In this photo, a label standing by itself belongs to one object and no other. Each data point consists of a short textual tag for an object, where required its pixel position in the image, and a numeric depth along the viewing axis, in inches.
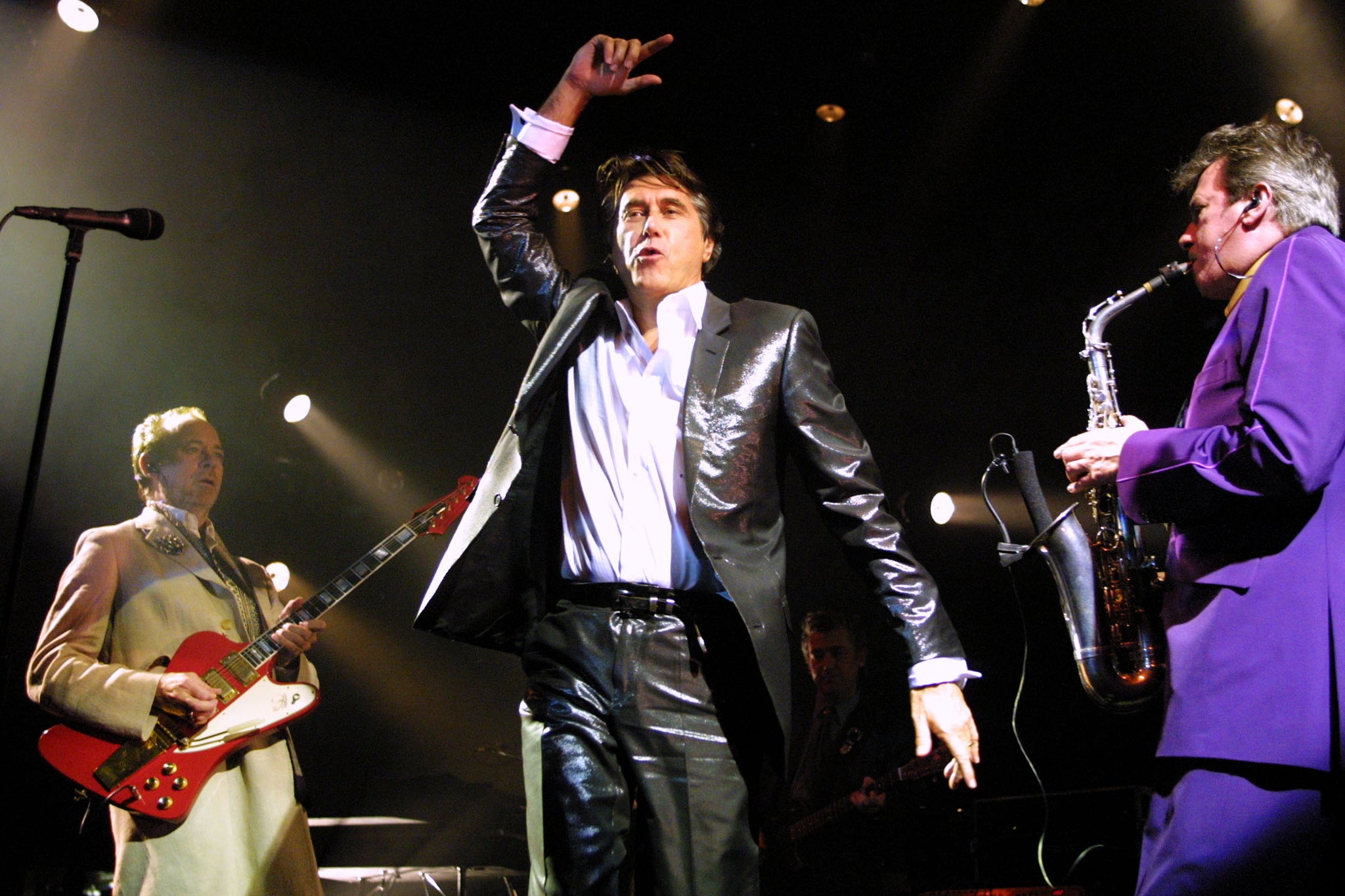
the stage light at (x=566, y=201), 260.2
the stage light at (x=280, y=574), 251.6
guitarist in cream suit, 136.3
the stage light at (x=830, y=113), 236.8
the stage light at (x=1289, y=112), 206.8
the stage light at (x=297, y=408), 266.2
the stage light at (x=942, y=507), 293.3
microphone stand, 119.9
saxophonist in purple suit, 65.5
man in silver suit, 75.7
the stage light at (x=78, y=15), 204.5
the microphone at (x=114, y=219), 133.9
